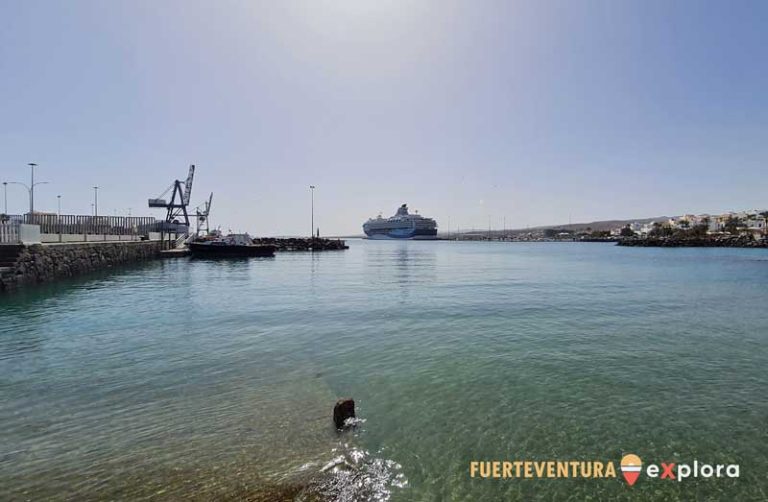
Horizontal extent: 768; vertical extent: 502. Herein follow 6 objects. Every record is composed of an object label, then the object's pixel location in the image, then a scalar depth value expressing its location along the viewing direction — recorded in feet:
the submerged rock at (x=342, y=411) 21.03
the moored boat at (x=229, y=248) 193.16
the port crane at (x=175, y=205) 289.12
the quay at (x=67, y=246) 76.58
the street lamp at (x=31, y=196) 147.04
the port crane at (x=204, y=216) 324.60
